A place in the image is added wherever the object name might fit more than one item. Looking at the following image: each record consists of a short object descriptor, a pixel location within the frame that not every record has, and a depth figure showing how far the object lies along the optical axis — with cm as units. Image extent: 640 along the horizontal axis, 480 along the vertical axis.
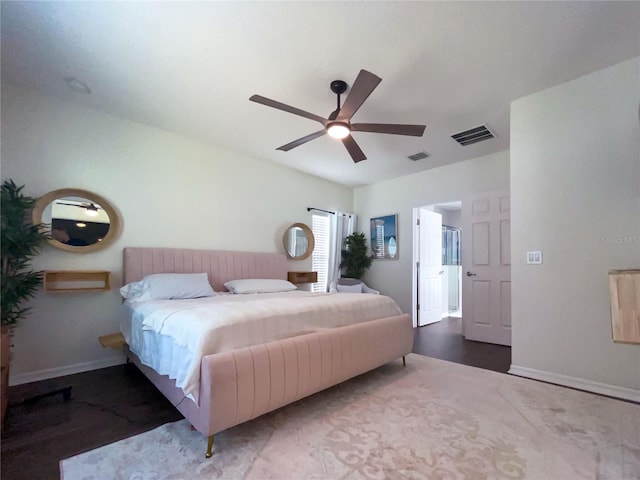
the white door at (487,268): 402
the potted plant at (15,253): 217
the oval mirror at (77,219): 277
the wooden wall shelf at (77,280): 270
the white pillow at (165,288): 281
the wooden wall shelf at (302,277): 467
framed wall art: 525
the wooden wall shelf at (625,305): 142
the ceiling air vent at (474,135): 344
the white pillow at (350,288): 498
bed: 161
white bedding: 169
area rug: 150
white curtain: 530
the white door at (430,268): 520
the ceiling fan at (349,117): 198
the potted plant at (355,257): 540
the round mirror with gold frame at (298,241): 472
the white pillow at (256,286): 352
